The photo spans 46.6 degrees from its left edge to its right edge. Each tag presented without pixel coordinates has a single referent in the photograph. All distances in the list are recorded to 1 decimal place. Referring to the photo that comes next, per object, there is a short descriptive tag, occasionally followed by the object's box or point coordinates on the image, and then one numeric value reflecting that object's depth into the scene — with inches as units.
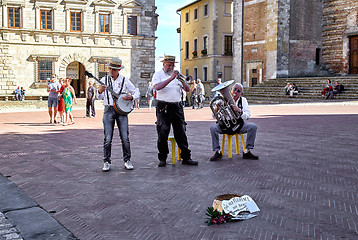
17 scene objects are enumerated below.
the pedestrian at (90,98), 727.7
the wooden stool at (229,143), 295.2
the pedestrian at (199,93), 1013.2
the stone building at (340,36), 1299.2
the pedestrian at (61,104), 578.9
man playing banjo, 257.3
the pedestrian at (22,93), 1227.2
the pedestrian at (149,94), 985.1
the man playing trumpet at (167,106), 264.1
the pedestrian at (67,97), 569.6
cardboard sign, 163.3
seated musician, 289.0
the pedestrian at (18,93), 1232.2
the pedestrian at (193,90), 1029.2
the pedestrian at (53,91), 574.2
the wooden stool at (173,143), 278.8
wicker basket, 166.0
